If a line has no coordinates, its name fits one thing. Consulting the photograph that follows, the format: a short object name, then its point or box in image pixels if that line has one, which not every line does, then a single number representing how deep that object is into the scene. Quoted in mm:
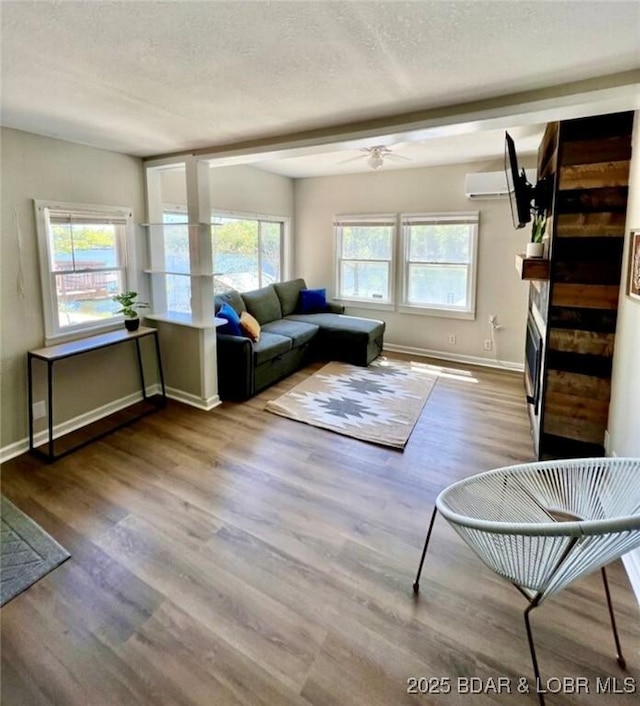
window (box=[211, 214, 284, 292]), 5020
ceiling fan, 3672
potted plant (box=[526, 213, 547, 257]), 2890
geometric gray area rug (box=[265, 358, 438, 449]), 3361
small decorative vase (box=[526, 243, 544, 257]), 2875
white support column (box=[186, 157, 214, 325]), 3449
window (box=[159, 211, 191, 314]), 4188
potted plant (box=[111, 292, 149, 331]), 3453
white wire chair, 1145
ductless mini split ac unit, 4562
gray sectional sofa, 3932
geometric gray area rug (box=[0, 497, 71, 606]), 1850
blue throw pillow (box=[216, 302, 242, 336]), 4055
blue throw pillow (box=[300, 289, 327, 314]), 5738
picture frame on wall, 2108
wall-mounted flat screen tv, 2643
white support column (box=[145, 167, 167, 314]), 3795
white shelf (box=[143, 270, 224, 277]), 3555
